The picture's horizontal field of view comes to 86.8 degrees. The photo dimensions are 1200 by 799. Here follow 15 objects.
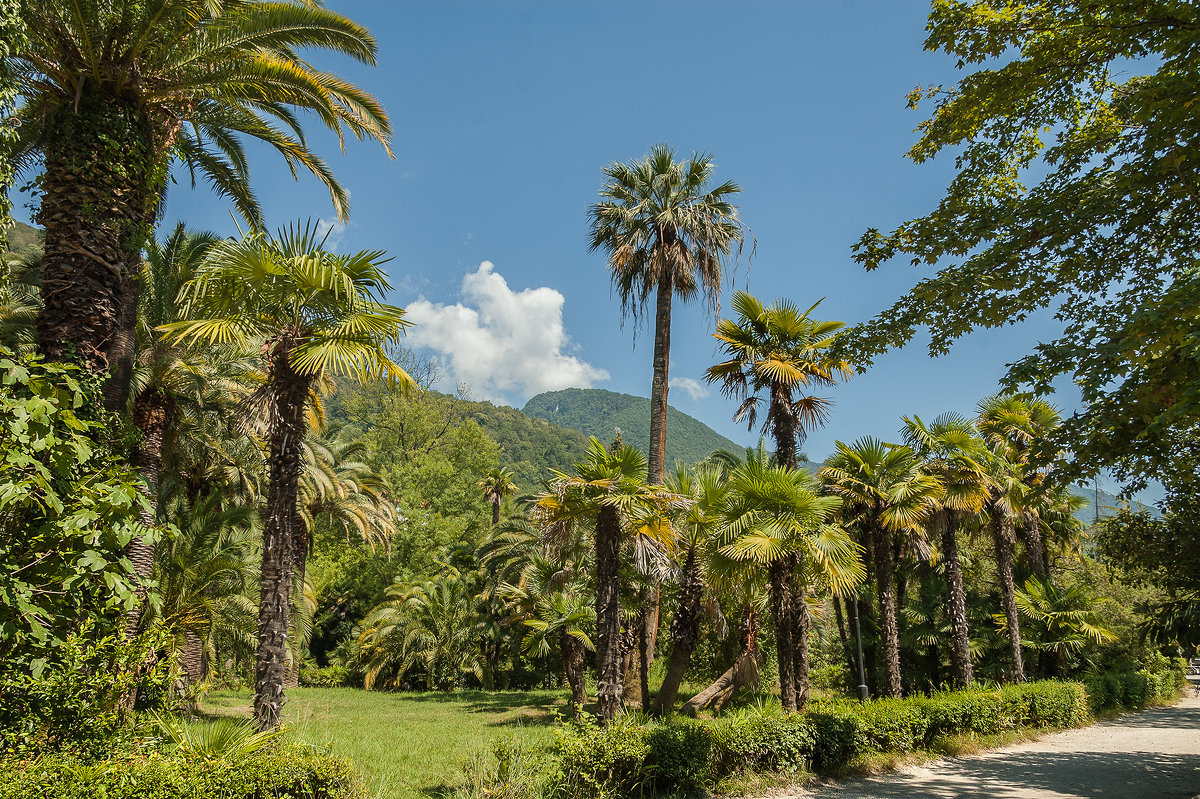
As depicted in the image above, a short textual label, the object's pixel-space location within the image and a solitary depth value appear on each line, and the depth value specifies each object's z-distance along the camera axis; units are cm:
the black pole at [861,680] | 1702
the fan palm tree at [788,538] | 1155
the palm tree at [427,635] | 3091
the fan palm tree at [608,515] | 1118
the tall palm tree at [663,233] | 1719
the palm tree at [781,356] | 1577
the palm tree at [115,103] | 716
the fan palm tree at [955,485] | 1767
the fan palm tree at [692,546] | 1311
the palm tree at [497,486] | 3866
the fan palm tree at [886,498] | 1636
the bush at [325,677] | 3516
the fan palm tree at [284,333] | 755
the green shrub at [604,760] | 758
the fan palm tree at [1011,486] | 1944
